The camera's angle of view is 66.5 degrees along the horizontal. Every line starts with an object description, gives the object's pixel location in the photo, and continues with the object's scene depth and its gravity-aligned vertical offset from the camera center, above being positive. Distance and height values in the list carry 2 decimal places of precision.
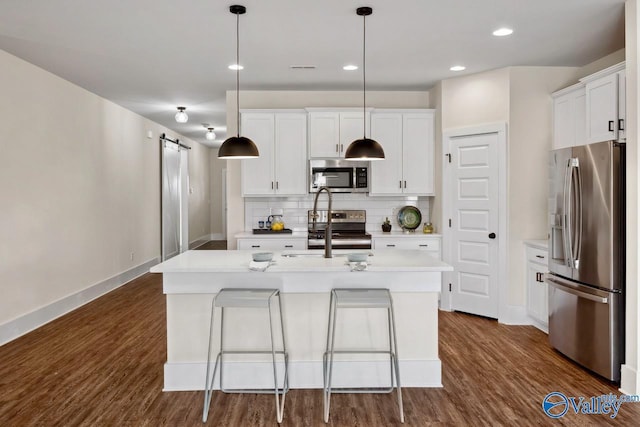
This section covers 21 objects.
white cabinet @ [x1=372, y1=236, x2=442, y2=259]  5.58 -0.46
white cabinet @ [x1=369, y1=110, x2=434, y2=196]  5.77 +0.60
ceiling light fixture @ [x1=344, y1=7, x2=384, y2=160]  3.56 +0.39
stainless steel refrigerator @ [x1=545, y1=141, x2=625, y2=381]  3.42 -0.40
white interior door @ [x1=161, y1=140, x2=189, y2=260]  8.84 +0.12
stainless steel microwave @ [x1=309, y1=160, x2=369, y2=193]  5.83 +0.31
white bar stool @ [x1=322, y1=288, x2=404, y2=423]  3.00 -0.71
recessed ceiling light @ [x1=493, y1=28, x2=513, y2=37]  3.91 +1.38
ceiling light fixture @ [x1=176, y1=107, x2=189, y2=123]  7.18 +1.32
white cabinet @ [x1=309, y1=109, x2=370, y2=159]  5.73 +0.87
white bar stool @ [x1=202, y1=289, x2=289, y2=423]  3.00 -0.70
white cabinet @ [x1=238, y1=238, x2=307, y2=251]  5.59 -0.45
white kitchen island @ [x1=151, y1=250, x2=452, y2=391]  3.37 -0.86
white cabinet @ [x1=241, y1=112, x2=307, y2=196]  5.74 +0.58
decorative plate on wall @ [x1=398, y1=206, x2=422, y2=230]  6.00 -0.19
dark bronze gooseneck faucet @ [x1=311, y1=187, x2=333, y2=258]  3.60 -0.29
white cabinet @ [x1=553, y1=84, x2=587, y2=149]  4.33 +0.78
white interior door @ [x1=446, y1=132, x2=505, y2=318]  5.15 -0.23
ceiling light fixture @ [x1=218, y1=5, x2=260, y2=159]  3.62 +0.42
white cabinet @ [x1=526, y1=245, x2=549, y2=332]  4.61 -0.86
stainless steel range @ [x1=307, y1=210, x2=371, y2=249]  6.04 -0.23
